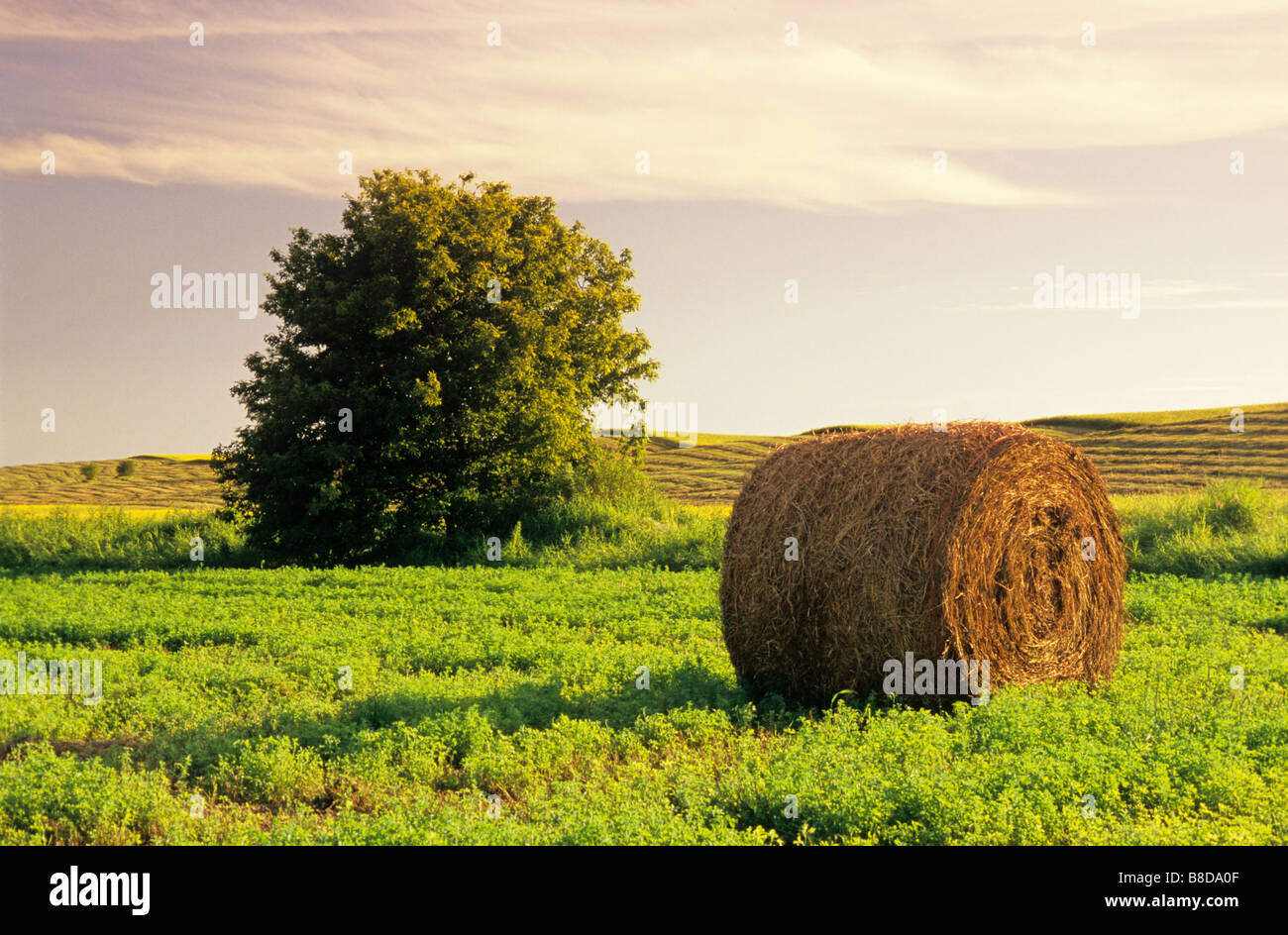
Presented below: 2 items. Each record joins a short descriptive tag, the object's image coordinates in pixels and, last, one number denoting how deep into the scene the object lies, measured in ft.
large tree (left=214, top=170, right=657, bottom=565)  85.76
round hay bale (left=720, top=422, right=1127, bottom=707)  29.81
